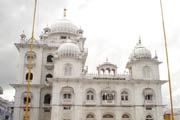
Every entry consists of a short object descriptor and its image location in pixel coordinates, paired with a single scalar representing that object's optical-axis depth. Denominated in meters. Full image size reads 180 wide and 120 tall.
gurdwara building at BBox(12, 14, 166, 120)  44.59
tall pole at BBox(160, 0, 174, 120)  29.86
